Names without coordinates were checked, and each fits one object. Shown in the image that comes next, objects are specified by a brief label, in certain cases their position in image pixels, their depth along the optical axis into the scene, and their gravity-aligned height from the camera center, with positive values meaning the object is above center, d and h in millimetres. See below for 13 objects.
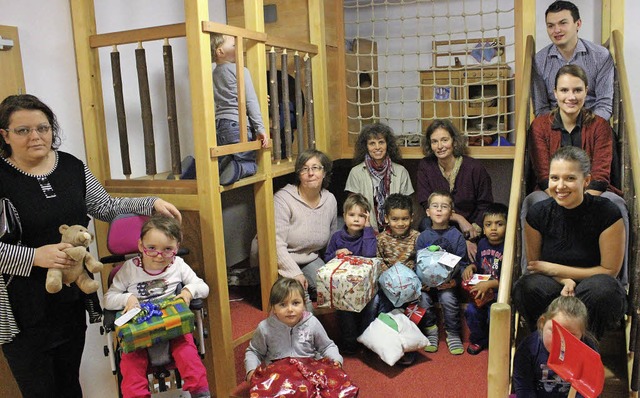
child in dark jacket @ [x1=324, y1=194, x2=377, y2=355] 3438 -788
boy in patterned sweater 3594 -767
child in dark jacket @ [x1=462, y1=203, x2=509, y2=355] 3363 -932
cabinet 4820 +26
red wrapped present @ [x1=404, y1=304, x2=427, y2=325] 3432 -1136
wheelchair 2520 -852
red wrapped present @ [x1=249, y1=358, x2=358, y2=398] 2678 -1166
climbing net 4715 +288
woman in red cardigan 3131 -208
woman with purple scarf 4082 -448
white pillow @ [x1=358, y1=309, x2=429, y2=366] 3189 -1198
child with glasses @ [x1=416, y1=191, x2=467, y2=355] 3465 -919
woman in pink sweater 3658 -640
